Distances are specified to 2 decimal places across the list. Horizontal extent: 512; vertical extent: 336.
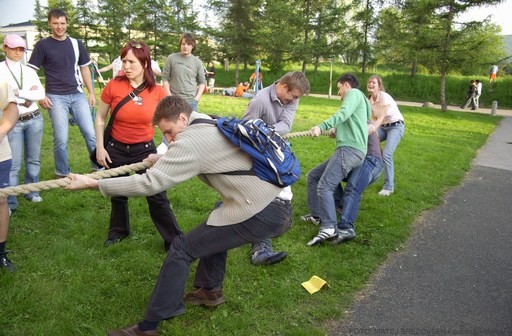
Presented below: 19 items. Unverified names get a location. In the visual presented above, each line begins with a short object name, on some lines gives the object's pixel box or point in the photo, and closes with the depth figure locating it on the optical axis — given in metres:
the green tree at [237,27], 32.75
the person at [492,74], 30.68
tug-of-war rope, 2.89
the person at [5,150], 3.38
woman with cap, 4.49
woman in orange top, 4.16
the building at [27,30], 47.42
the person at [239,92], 24.62
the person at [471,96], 27.19
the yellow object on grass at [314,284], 4.03
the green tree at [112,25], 37.12
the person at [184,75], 6.82
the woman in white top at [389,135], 7.20
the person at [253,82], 26.92
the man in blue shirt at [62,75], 5.71
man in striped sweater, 2.80
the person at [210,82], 27.43
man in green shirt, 4.99
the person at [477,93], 27.36
